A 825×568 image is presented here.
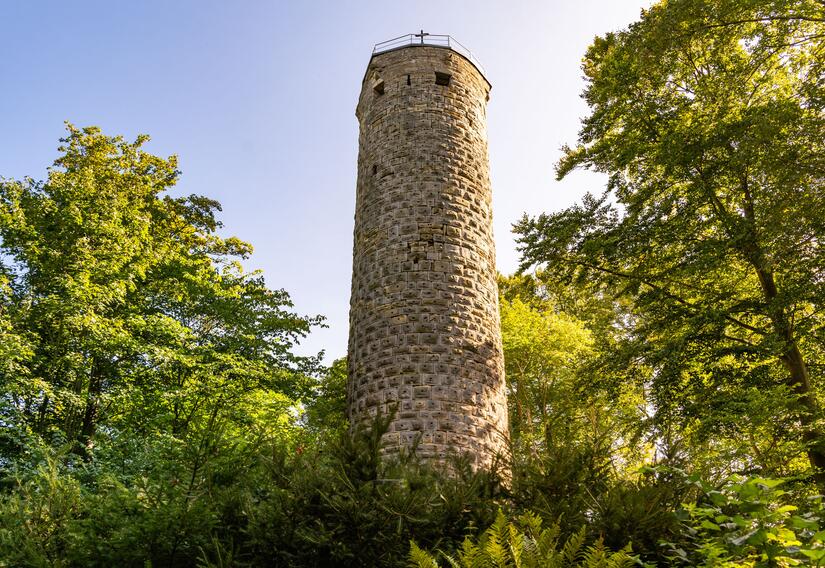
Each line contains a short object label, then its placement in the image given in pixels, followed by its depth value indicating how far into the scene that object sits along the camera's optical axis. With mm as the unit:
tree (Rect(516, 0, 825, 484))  8492
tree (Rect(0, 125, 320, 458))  11445
